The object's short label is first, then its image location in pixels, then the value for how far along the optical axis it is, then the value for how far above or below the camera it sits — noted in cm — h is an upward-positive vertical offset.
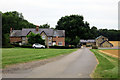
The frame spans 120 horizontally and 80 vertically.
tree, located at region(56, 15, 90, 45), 9212 +749
